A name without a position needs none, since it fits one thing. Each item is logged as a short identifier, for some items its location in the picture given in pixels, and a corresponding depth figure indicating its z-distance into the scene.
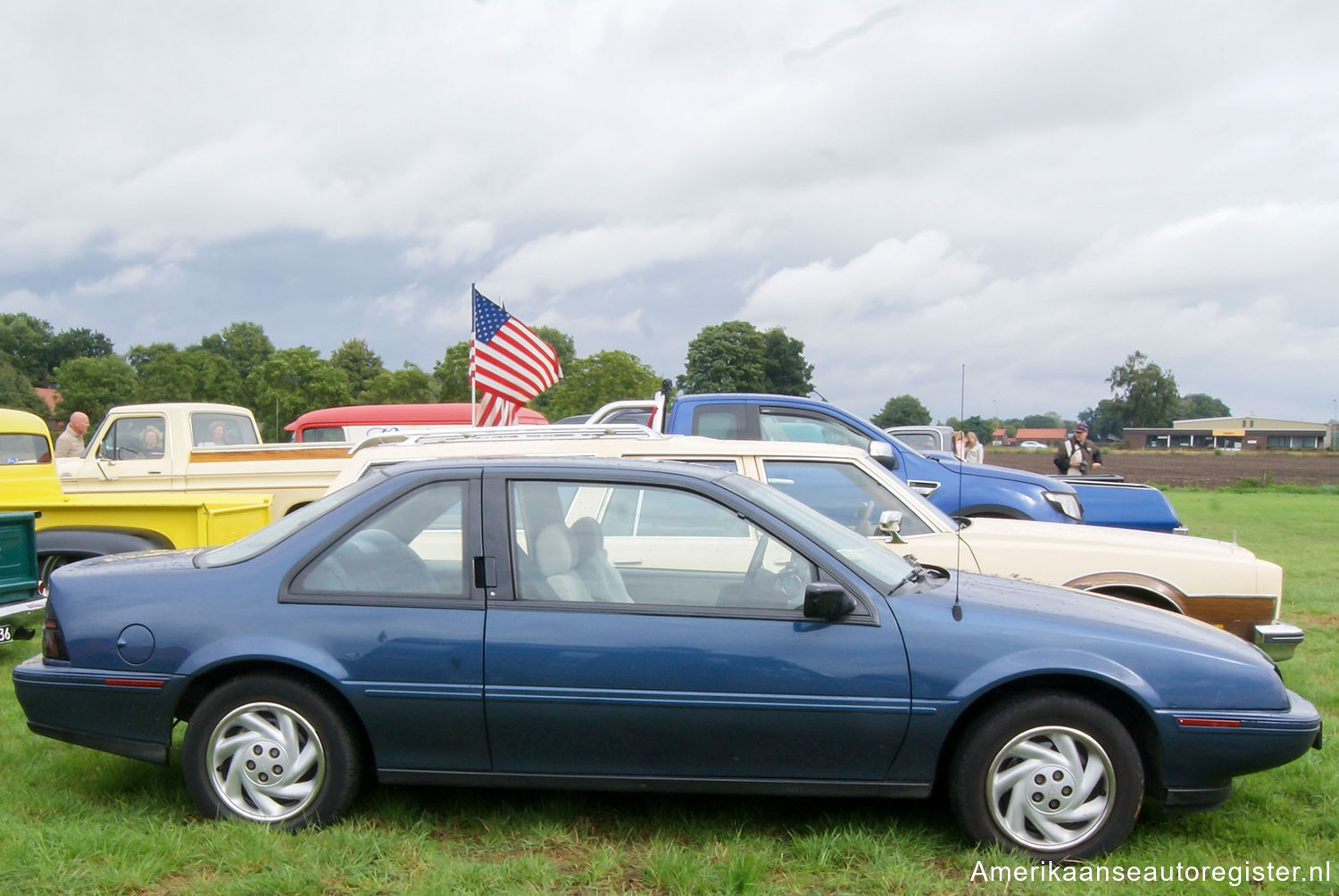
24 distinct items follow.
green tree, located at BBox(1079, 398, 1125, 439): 117.56
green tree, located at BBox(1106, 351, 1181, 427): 114.00
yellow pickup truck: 7.52
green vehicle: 6.74
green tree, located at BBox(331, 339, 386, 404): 74.19
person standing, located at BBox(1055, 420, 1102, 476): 15.21
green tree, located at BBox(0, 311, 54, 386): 91.94
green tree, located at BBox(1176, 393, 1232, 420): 156.50
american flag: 11.52
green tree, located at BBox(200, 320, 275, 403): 89.88
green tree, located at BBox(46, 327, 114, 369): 97.88
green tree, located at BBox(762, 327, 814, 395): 75.94
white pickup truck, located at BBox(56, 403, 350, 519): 10.66
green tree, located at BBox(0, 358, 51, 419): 58.62
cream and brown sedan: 5.32
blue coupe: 3.57
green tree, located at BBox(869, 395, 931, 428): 82.31
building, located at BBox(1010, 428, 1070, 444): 137.38
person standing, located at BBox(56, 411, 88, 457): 11.78
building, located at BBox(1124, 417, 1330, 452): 106.88
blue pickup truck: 7.78
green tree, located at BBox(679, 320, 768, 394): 71.81
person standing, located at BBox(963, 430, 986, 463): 21.41
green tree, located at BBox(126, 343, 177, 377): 75.93
